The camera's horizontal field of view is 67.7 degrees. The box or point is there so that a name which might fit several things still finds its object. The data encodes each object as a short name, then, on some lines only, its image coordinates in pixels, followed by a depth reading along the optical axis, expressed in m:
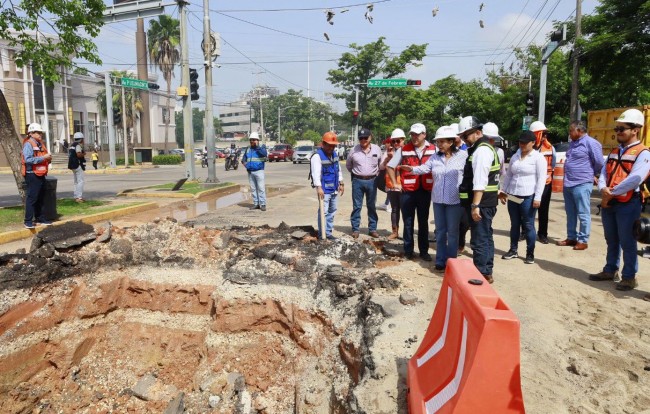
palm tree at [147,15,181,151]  49.41
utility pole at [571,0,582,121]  19.09
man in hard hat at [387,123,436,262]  6.14
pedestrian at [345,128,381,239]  7.32
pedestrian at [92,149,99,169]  28.87
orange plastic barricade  2.28
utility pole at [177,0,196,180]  15.91
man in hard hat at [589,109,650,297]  4.93
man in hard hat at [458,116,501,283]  4.93
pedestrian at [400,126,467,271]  5.40
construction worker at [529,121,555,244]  7.06
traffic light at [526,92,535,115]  18.42
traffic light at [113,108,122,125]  28.83
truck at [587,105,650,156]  11.98
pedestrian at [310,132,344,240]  6.94
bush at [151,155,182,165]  38.12
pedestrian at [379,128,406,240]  7.53
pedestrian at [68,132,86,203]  11.61
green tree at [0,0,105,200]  9.84
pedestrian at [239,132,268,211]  10.65
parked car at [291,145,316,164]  37.31
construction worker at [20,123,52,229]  8.20
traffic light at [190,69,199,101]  16.55
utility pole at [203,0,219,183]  16.00
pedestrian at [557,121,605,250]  6.96
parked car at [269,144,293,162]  41.00
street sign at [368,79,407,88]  28.27
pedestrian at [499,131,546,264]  6.28
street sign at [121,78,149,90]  21.80
